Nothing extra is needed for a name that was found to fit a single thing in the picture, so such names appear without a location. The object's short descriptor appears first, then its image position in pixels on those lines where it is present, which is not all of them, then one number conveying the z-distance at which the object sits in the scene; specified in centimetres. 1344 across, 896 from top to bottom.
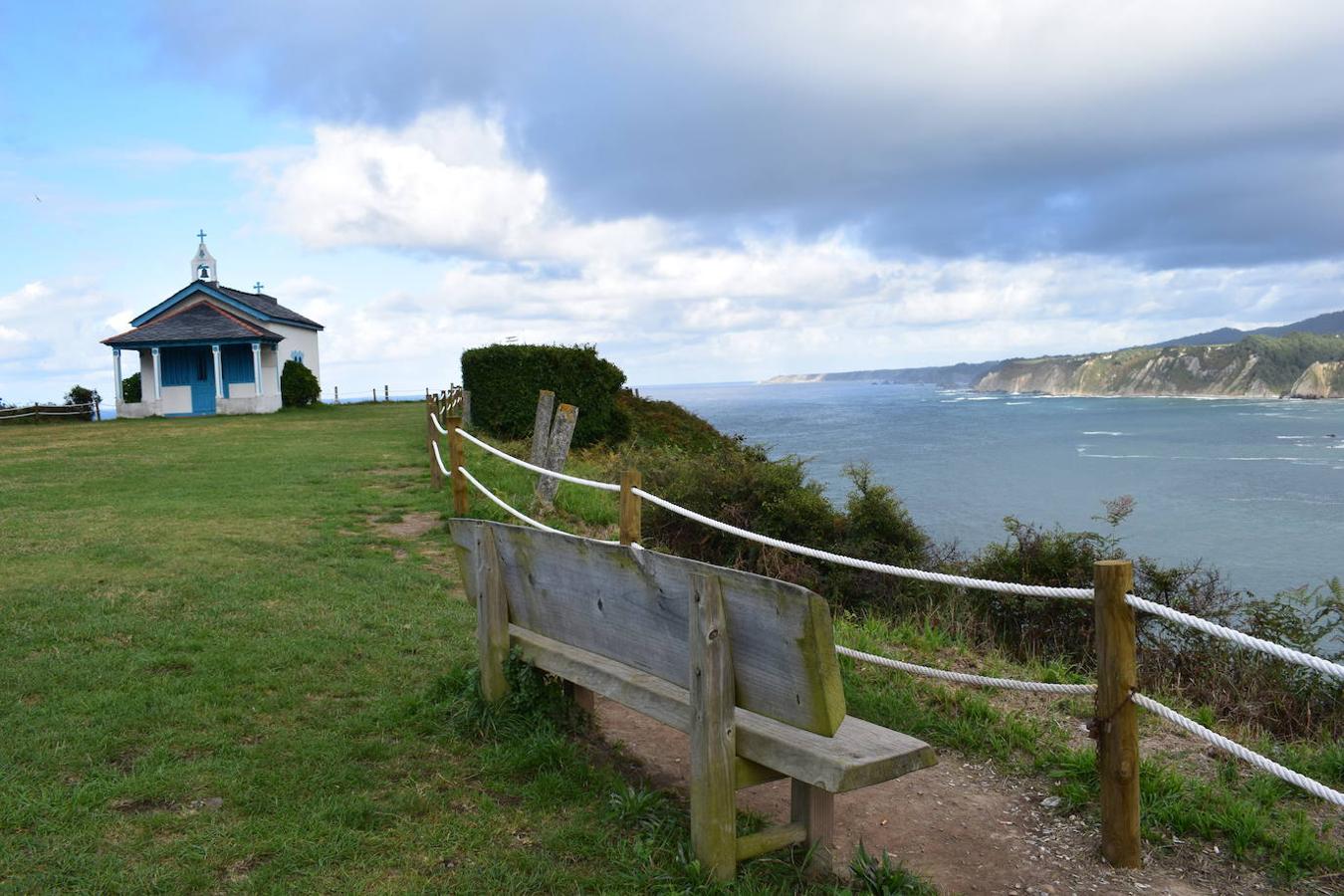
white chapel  3191
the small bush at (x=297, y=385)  3559
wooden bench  281
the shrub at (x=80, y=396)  3422
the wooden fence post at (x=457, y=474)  1084
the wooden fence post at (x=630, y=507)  521
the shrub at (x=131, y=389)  3472
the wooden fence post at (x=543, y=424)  1106
